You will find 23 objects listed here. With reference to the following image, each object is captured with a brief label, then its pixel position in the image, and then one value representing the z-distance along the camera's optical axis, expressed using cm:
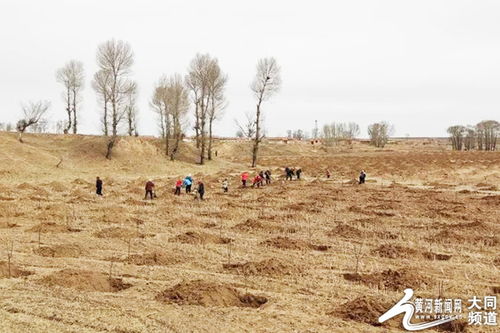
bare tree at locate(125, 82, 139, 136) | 7088
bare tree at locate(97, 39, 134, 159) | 4747
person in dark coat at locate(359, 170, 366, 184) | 3629
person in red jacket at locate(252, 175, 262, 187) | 3412
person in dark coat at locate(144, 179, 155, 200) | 2581
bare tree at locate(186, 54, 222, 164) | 5612
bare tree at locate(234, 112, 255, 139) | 5597
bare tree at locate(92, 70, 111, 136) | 4744
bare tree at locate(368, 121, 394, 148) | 12825
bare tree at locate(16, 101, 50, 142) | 4759
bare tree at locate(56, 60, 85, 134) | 6266
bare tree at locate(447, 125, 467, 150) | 12675
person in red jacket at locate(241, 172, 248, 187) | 3316
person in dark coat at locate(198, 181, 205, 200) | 2573
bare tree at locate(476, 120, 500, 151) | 12088
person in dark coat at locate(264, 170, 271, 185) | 3647
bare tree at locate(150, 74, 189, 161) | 5888
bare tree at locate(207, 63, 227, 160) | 5631
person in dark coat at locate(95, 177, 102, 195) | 2628
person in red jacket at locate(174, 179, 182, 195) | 2759
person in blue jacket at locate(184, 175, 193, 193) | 2847
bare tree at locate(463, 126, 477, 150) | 12674
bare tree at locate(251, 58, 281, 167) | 5475
